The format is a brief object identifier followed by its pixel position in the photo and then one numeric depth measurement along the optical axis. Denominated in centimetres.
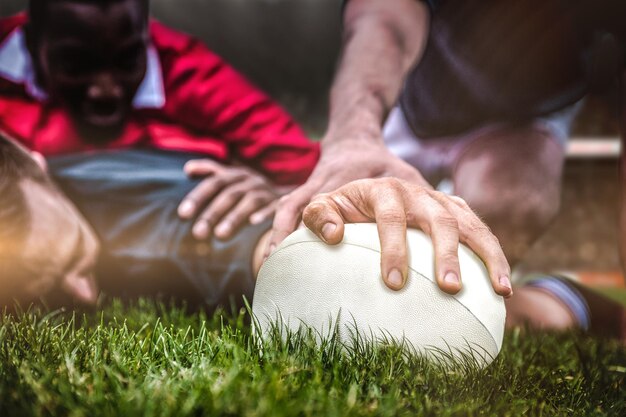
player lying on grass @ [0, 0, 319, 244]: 231
